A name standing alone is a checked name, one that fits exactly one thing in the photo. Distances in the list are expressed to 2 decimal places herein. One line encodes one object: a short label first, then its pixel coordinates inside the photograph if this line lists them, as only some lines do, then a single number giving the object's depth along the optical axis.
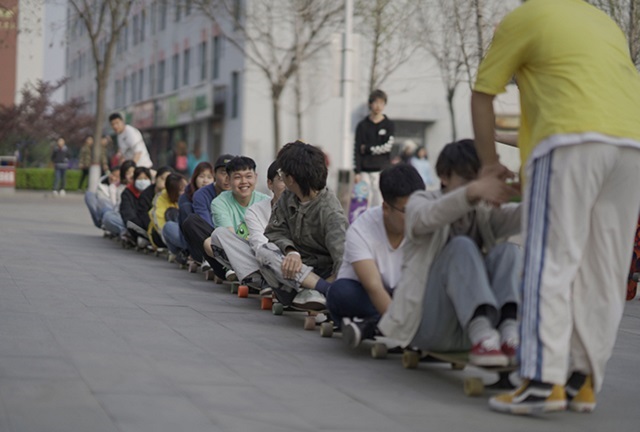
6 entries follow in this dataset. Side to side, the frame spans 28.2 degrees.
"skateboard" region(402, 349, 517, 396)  6.03
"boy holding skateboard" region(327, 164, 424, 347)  7.01
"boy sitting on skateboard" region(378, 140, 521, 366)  5.93
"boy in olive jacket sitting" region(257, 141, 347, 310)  8.56
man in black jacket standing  18.03
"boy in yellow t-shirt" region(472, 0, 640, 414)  5.55
